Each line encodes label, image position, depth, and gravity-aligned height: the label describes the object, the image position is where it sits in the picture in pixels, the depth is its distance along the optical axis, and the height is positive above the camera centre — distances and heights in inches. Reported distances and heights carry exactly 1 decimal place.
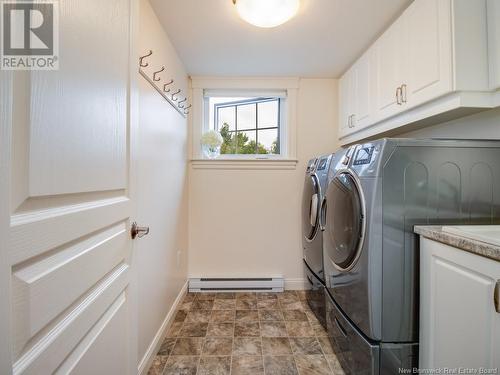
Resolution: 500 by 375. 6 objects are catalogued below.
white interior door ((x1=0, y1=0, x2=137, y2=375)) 16.6 -1.0
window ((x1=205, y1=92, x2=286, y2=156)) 102.6 +29.7
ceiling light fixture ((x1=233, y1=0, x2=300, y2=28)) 50.5 +39.7
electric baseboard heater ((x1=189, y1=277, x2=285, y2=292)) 93.9 -37.6
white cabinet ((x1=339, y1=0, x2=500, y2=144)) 42.9 +26.3
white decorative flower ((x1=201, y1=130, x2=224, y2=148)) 92.5 +20.4
